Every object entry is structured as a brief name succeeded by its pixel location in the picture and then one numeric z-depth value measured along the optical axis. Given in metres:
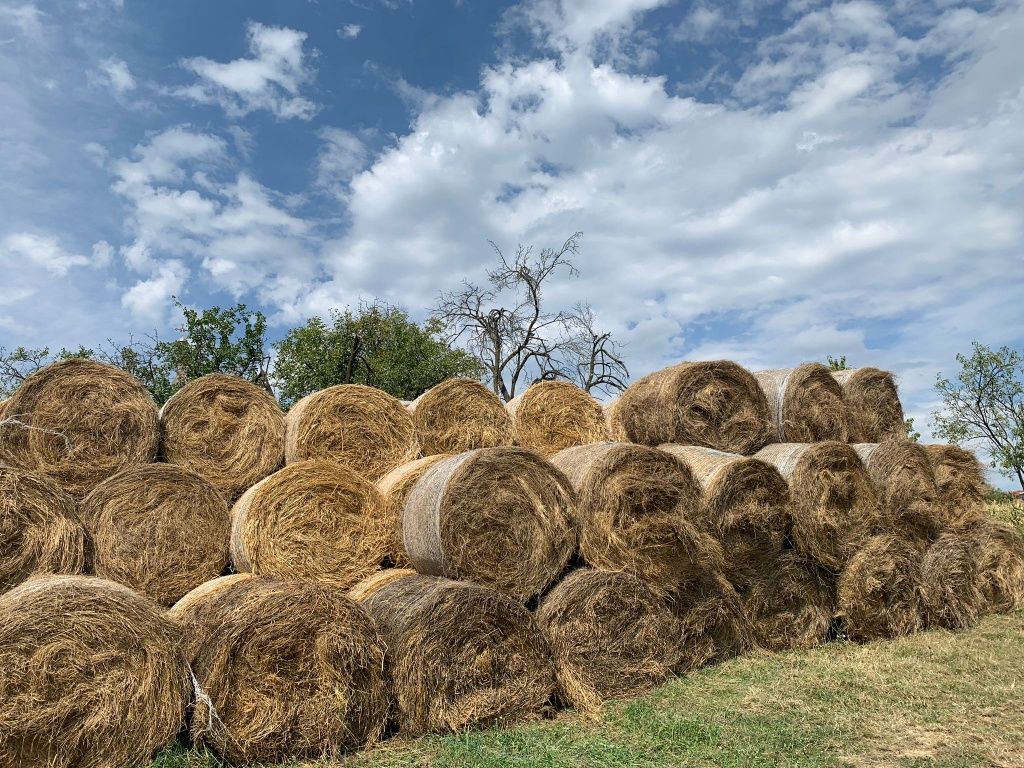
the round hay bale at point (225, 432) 7.66
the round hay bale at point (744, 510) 7.61
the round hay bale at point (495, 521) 6.40
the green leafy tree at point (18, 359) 22.64
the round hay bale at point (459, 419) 9.09
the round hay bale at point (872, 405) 10.23
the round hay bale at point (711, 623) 7.28
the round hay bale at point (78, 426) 6.90
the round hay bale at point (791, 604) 7.97
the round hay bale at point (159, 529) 6.63
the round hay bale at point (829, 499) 8.06
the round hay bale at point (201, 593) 6.25
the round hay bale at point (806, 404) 9.30
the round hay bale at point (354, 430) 8.05
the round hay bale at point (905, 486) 8.77
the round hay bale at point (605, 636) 6.44
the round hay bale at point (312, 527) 6.83
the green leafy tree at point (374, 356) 21.61
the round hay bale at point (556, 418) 9.79
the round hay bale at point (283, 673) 5.06
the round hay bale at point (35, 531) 5.94
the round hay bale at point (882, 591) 8.31
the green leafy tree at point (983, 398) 28.69
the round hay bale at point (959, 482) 9.65
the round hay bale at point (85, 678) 4.62
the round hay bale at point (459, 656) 5.61
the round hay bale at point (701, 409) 8.69
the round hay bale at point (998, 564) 9.69
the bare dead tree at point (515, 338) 27.72
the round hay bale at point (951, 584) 8.86
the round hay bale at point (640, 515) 6.99
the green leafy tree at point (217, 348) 18.08
